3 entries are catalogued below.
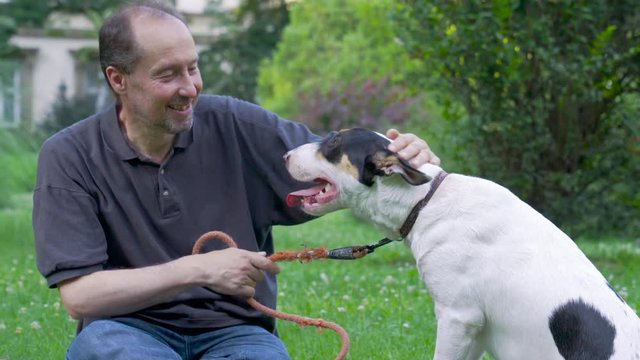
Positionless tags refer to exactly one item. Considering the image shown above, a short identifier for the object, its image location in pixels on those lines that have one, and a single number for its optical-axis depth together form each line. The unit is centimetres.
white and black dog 353
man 372
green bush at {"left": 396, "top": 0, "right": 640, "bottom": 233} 820
